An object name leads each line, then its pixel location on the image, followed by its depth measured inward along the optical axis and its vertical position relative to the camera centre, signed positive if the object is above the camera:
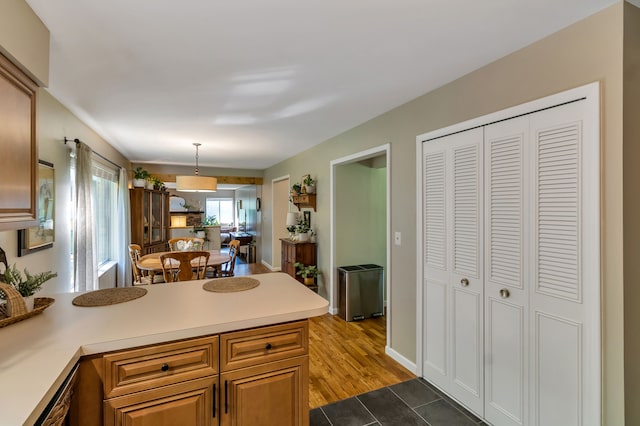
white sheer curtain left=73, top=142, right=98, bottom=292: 2.94 -0.15
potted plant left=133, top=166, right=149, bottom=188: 5.39 +0.62
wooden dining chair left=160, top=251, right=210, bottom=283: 3.25 -0.59
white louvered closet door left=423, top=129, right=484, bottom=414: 2.10 -0.40
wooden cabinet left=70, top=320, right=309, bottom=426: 1.20 -0.74
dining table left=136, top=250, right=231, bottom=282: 3.72 -0.64
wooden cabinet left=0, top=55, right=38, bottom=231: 1.24 +0.29
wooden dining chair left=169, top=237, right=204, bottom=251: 4.82 -0.50
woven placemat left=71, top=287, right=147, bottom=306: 1.60 -0.47
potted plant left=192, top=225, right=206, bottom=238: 7.05 -0.43
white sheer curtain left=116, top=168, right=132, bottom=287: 4.65 -0.29
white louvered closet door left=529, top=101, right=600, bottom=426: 1.50 -0.31
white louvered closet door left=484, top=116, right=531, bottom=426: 1.81 -0.38
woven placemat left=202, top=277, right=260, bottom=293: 1.85 -0.47
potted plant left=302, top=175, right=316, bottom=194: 4.62 +0.42
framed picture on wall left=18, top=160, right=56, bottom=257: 2.08 -0.07
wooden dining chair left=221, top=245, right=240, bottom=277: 4.23 -0.74
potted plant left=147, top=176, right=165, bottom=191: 5.74 +0.59
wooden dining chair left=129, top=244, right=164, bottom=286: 3.90 -0.80
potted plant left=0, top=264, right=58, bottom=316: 1.37 -0.33
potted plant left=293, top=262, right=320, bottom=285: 4.46 -0.89
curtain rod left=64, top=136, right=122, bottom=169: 2.86 +0.73
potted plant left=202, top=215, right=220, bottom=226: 10.57 -0.27
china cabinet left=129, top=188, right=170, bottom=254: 5.34 -0.11
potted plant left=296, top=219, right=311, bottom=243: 4.67 -0.29
